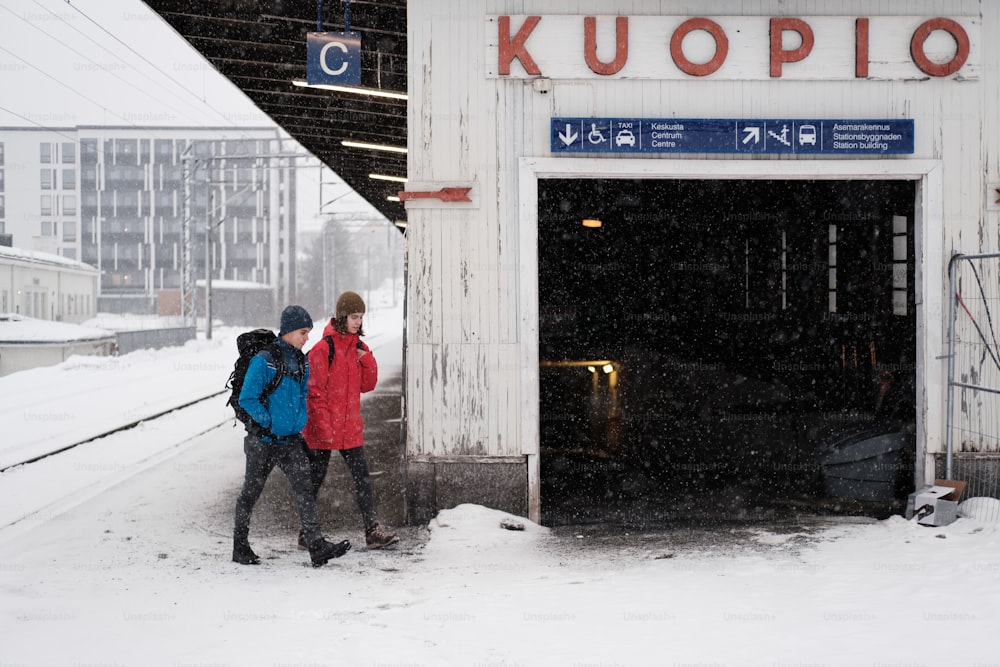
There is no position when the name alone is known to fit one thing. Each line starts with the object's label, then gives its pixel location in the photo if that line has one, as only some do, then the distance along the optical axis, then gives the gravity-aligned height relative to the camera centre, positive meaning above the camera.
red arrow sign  7.06 +1.00
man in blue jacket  5.89 -0.81
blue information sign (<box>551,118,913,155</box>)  7.16 +1.50
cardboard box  6.77 -1.43
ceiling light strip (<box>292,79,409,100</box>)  9.39 +2.54
